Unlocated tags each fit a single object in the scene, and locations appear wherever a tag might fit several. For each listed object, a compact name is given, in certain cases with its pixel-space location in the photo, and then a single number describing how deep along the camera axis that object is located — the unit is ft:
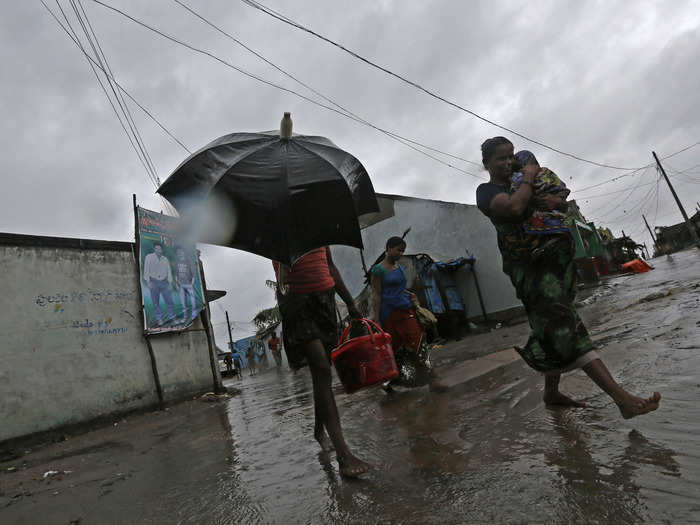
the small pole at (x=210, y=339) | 28.55
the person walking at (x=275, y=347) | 74.37
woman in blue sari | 13.97
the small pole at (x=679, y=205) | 91.02
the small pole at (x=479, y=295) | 39.60
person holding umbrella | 7.43
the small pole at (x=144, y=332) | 24.27
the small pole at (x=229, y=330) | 138.62
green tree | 79.08
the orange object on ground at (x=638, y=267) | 55.11
